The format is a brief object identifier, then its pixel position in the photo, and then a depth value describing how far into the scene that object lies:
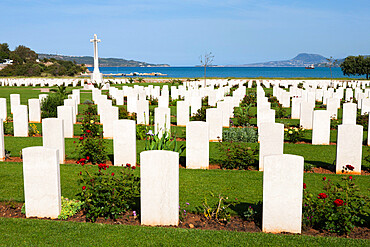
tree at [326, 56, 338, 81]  33.22
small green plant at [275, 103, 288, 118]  16.70
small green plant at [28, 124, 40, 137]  12.01
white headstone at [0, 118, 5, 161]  8.57
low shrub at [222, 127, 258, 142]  11.16
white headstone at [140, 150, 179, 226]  5.15
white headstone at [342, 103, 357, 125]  12.75
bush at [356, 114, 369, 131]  13.39
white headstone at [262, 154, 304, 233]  4.95
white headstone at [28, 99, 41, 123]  14.73
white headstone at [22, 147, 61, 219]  5.33
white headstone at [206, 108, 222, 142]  10.83
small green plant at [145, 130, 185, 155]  8.23
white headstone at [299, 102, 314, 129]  12.97
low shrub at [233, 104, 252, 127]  14.08
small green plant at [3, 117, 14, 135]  12.30
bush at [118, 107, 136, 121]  14.62
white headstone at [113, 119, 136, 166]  8.12
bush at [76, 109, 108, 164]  8.58
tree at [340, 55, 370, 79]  58.19
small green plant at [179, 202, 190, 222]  5.46
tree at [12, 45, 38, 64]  90.43
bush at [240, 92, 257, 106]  21.95
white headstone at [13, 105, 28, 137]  11.58
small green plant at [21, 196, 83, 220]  5.51
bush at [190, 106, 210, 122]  14.48
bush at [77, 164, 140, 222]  5.34
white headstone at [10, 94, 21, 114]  16.39
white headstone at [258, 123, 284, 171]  7.65
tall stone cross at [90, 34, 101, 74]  34.46
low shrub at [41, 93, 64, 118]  16.19
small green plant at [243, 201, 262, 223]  5.42
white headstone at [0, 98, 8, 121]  14.84
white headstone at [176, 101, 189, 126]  14.04
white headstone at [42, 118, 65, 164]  8.40
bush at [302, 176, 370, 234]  4.93
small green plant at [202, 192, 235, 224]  5.42
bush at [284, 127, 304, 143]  11.14
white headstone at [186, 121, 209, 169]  8.00
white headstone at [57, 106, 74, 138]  11.62
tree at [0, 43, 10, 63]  89.88
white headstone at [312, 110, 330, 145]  10.28
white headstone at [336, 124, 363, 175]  7.70
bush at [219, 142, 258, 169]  8.21
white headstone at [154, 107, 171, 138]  11.52
